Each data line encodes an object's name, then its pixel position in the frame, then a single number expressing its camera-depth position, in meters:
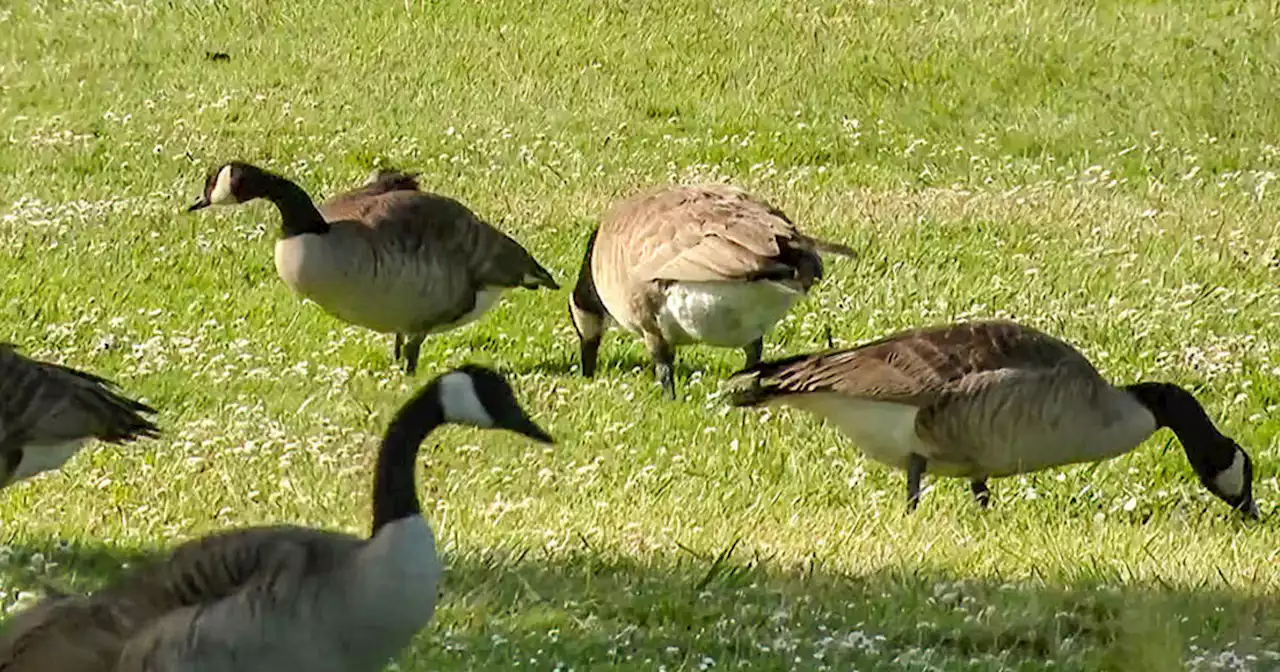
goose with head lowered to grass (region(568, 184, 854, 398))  22.09
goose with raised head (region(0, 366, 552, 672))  9.72
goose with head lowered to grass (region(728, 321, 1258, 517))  18.23
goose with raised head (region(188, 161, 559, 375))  24.67
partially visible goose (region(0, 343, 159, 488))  16.17
